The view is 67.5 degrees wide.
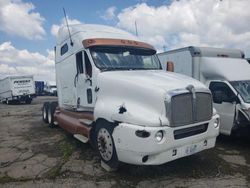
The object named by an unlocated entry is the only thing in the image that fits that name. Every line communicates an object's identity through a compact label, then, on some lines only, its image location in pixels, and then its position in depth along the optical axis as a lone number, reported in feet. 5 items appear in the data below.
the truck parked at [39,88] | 111.40
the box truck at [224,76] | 16.91
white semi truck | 10.87
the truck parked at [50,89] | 101.97
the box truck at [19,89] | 64.35
